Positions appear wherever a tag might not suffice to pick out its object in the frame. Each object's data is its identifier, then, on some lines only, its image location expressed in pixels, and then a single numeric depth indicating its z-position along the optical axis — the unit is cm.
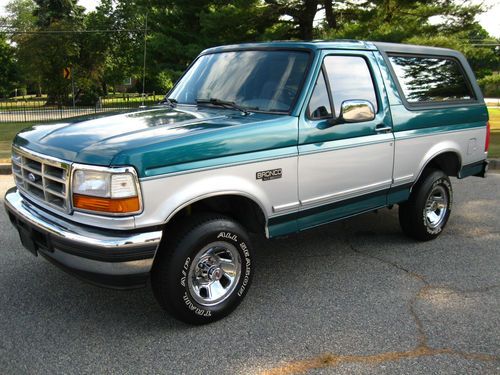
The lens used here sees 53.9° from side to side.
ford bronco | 303
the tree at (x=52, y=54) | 4450
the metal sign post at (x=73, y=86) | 4378
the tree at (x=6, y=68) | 6125
